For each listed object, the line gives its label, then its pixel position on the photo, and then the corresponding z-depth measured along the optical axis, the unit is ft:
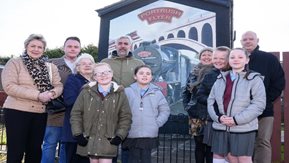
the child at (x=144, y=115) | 13.48
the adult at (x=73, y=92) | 14.03
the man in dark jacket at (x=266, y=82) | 14.96
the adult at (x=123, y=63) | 15.98
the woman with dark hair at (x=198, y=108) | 14.76
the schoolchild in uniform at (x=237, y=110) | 12.25
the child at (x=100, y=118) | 12.67
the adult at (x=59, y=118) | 15.21
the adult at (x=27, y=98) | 13.41
